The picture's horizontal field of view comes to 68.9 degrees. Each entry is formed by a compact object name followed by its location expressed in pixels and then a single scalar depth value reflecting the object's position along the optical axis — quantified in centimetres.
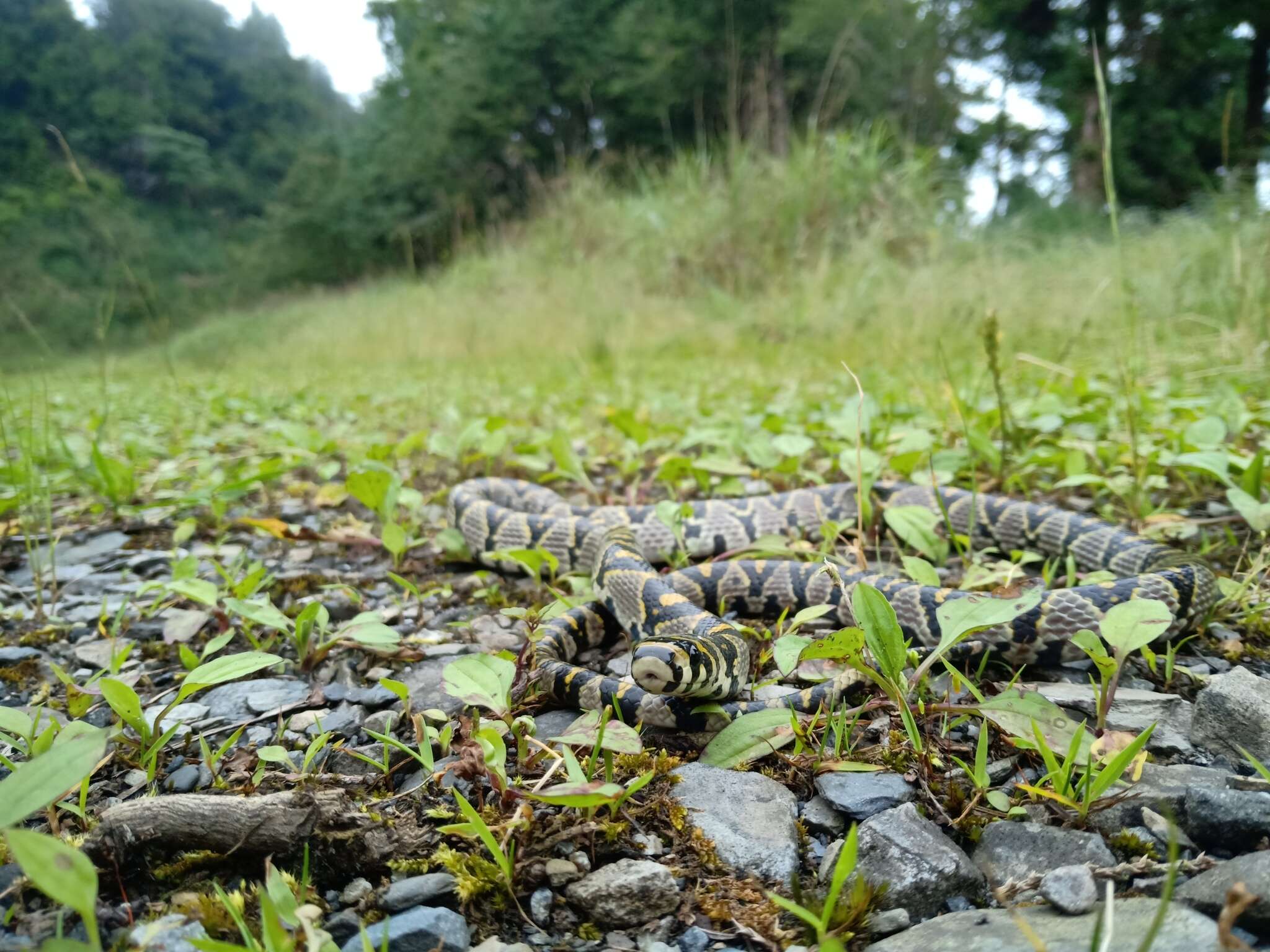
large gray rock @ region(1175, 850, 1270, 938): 22
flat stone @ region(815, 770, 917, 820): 27
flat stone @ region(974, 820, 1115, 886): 25
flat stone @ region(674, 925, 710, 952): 24
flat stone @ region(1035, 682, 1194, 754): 30
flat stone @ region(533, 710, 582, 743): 32
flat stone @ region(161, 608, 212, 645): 39
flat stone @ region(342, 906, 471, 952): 23
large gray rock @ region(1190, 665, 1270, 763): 29
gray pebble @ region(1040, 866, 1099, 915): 23
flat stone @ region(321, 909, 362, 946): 24
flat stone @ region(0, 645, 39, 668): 38
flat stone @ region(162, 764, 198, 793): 29
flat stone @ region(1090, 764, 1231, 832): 26
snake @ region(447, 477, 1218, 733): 32
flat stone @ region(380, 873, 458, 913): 24
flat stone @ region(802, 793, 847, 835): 27
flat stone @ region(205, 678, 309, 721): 34
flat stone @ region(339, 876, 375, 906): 25
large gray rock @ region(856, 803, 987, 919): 24
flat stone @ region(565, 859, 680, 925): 24
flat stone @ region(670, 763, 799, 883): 26
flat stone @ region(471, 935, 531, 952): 23
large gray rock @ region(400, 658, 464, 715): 34
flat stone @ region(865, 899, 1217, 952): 22
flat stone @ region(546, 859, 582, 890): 25
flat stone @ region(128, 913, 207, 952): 23
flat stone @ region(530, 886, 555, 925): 24
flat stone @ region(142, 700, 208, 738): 33
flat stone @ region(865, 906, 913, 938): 24
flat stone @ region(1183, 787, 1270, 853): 25
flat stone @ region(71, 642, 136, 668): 38
